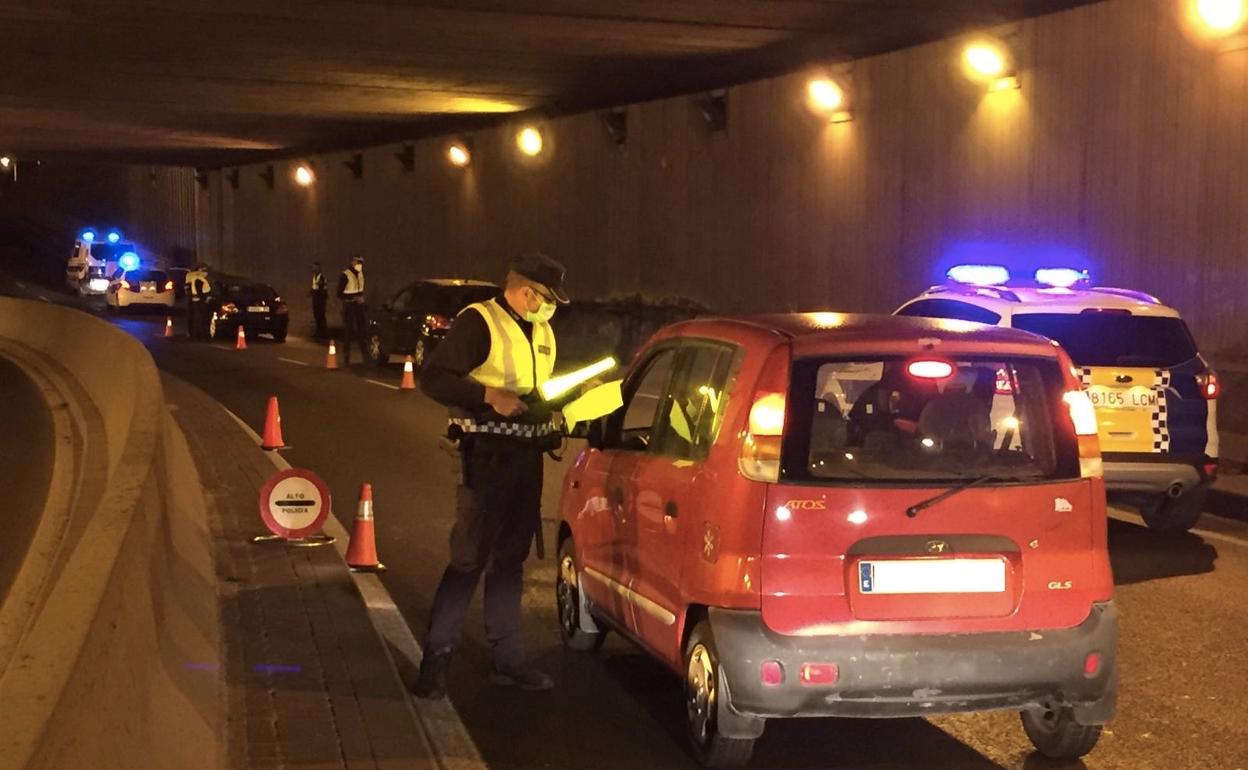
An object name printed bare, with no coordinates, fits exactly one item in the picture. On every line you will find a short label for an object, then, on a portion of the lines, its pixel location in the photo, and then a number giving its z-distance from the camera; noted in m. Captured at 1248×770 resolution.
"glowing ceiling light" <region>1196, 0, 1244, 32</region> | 13.81
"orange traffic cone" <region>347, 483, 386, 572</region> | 9.02
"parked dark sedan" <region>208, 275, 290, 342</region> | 34.56
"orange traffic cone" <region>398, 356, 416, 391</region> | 21.44
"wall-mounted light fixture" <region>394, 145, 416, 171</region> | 37.09
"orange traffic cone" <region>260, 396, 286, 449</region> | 14.88
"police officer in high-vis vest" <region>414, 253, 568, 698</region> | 6.37
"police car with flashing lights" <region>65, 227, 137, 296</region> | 55.34
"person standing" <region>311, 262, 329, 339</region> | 34.81
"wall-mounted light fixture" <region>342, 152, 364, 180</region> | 40.38
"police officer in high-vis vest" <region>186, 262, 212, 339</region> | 36.06
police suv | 10.14
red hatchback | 5.25
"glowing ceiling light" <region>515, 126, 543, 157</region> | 30.59
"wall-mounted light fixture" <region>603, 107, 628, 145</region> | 27.56
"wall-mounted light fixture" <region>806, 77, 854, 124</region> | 20.92
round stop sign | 9.42
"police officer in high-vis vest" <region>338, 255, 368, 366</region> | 27.86
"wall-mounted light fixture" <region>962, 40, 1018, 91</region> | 17.41
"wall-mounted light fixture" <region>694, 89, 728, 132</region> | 24.50
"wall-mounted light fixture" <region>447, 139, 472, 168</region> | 34.00
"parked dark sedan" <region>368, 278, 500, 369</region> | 25.25
